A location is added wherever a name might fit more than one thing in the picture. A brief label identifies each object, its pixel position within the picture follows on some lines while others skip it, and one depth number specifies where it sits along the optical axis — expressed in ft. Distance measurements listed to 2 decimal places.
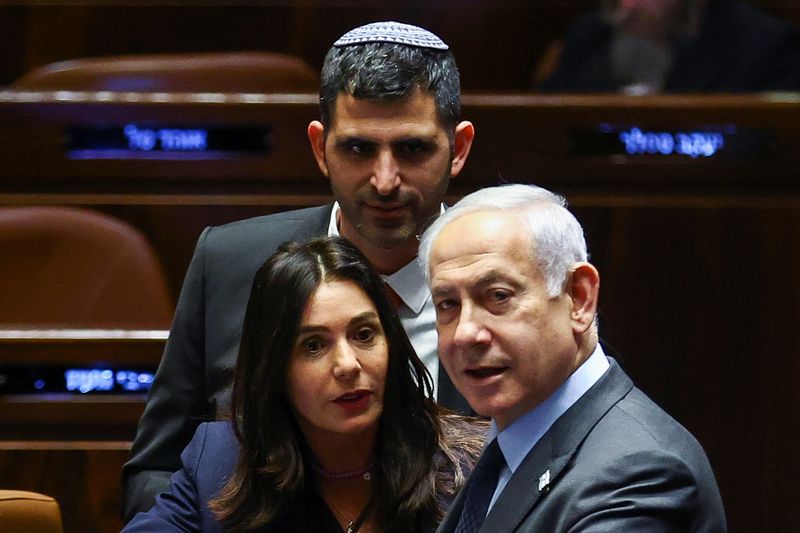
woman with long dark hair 35.74
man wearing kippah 36.46
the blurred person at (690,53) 39.95
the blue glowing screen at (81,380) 37.96
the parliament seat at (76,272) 38.76
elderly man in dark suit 34.58
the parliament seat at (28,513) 36.12
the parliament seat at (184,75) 39.99
